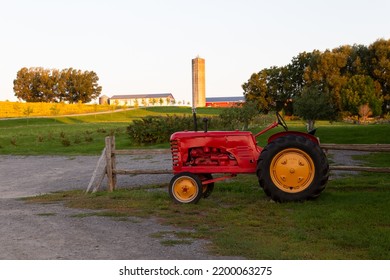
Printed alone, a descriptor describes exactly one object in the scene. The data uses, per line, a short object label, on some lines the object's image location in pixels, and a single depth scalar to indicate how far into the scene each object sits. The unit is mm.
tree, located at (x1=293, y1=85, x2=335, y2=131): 55406
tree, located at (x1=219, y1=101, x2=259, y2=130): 39094
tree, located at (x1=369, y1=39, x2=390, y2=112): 67750
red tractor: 10484
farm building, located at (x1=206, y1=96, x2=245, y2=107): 160000
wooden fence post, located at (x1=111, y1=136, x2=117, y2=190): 13672
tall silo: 99544
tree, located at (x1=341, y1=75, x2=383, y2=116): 62500
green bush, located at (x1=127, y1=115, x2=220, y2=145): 34062
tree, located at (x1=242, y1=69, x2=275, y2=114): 72062
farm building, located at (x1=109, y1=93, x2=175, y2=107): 170500
